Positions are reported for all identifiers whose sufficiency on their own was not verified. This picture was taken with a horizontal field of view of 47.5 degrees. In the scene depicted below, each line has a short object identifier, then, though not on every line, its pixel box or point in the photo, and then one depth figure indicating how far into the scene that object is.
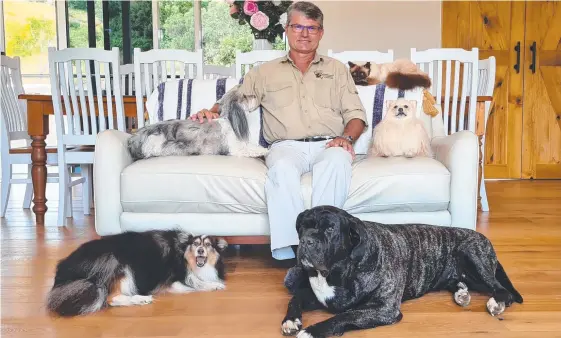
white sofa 2.65
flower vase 4.31
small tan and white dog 2.91
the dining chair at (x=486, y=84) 4.25
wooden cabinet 5.88
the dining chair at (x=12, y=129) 4.24
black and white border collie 2.19
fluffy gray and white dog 2.93
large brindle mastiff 1.96
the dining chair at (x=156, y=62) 3.81
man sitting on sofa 2.87
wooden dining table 3.95
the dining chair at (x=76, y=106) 3.80
